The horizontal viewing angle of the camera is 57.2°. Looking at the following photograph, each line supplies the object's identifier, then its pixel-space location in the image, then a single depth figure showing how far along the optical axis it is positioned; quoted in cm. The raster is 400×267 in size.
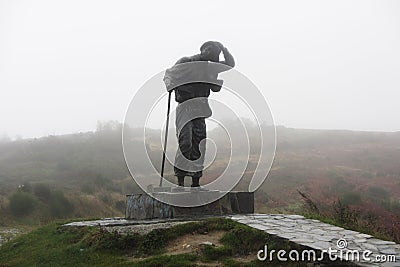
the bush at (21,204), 1381
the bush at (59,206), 1423
